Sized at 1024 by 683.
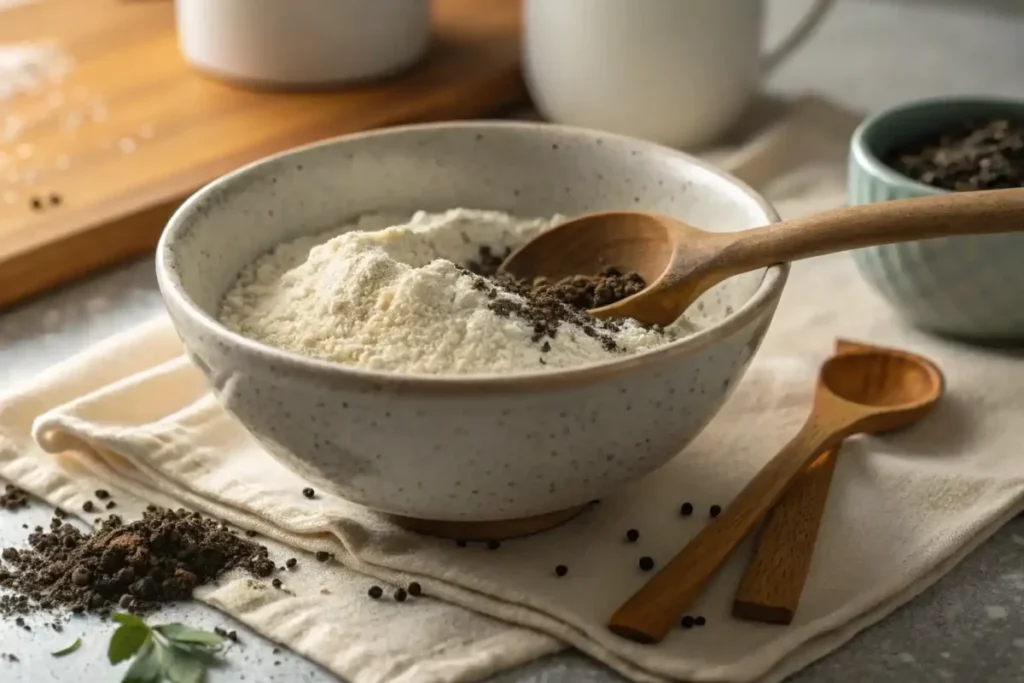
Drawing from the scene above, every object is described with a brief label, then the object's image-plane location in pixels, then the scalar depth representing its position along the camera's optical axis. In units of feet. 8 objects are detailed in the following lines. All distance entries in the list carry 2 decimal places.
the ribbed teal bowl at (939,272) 2.07
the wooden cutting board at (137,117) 2.29
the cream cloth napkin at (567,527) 1.78
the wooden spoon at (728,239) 1.86
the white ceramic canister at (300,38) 2.54
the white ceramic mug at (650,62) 2.45
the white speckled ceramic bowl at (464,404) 1.73
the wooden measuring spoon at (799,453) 1.79
